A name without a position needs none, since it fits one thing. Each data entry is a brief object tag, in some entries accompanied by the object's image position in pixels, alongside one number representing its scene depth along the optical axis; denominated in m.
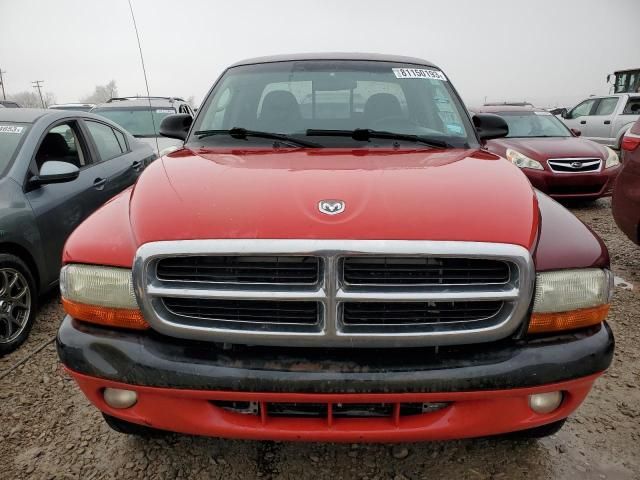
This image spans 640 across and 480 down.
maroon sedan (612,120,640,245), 3.93
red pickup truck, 1.58
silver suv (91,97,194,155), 8.48
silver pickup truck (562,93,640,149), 12.11
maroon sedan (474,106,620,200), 7.11
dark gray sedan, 3.11
